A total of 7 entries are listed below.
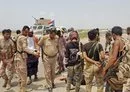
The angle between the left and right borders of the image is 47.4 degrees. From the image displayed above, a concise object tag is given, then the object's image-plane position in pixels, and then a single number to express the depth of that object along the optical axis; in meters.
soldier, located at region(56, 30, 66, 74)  6.22
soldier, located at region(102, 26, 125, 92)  3.08
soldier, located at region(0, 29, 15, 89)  4.77
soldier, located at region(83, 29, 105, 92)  3.56
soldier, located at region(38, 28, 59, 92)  4.59
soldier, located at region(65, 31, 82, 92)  4.16
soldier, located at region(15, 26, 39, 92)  4.30
